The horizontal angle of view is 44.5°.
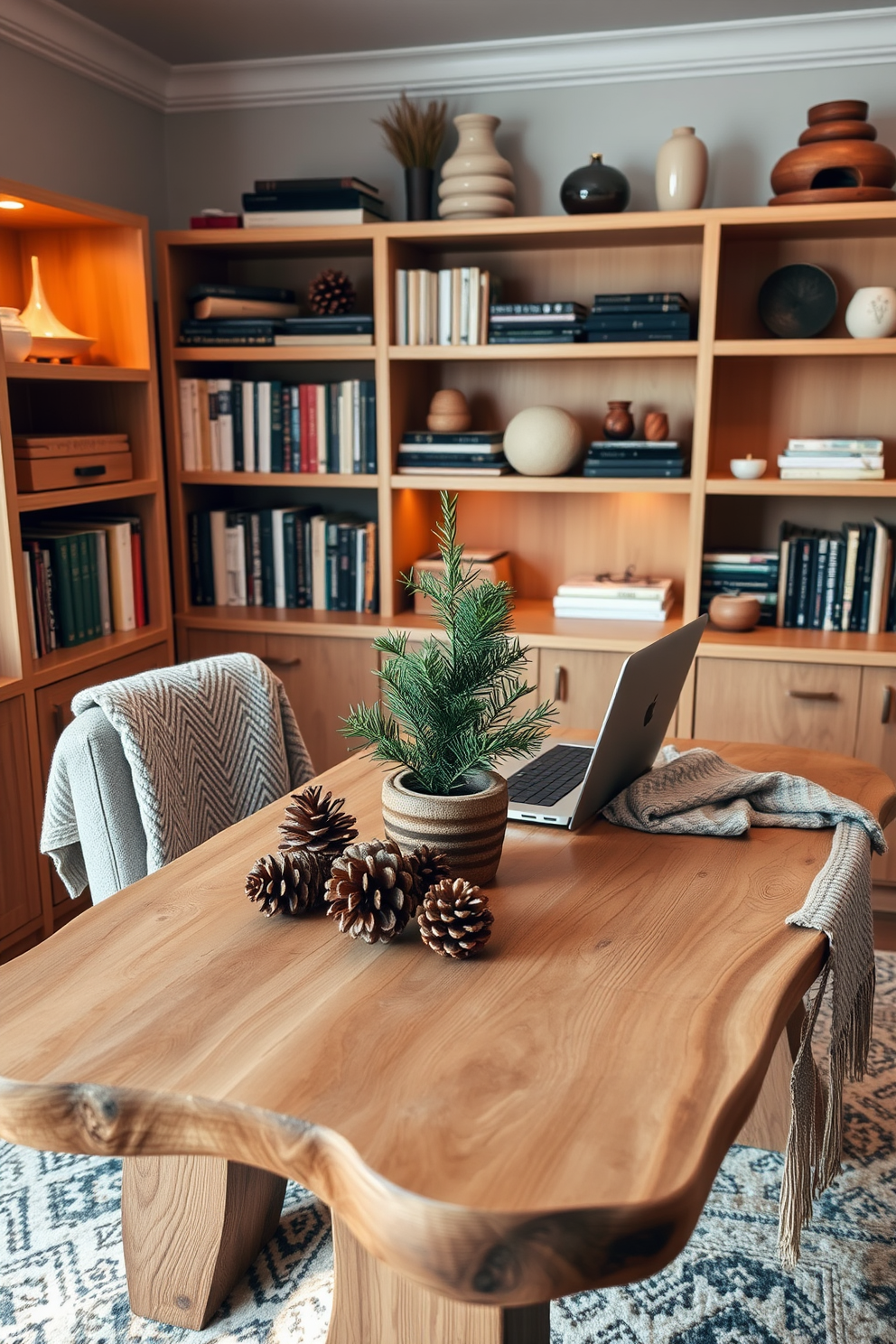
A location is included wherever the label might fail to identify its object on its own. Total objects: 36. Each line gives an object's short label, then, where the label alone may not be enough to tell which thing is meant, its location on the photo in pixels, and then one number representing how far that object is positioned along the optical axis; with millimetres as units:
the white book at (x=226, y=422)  3299
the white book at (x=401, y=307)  3107
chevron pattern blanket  1703
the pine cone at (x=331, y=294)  3232
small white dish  2990
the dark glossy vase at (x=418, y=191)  3135
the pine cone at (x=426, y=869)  1233
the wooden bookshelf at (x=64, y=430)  2574
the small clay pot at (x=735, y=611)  2990
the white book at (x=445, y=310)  3096
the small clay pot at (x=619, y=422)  3107
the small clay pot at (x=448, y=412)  3260
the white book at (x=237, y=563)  3412
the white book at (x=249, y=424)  3299
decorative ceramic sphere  3107
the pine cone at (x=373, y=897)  1196
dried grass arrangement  3123
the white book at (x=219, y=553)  3410
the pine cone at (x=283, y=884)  1266
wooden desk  806
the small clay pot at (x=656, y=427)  3076
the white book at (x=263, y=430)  3295
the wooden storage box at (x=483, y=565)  3241
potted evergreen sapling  1262
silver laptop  1456
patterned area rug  1589
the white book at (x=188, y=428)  3311
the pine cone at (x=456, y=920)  1161
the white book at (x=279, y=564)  3381
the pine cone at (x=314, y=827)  1354
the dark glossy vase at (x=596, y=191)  2912
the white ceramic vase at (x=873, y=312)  2832
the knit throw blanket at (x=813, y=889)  1312
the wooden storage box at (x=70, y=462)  2615
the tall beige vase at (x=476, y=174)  3020
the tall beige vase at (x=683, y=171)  2846
